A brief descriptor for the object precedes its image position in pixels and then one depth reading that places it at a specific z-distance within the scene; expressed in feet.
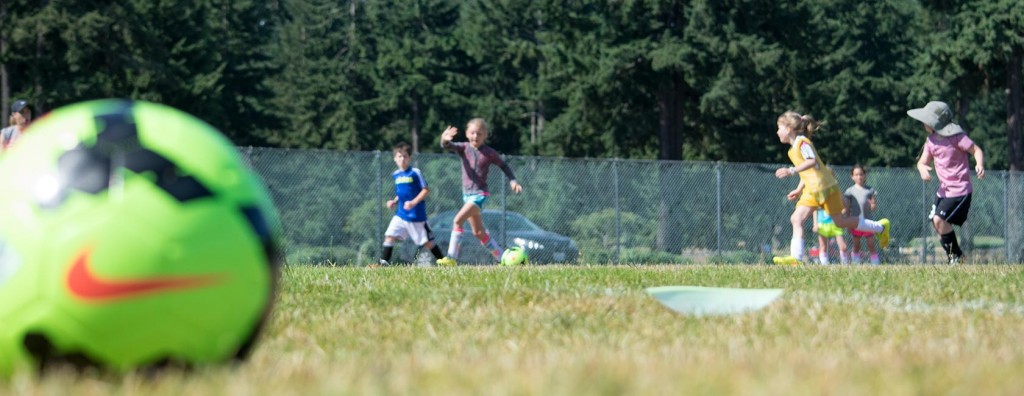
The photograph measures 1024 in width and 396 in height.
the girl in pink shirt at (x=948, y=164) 45.80
